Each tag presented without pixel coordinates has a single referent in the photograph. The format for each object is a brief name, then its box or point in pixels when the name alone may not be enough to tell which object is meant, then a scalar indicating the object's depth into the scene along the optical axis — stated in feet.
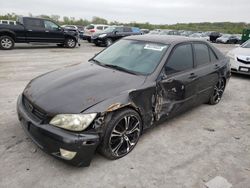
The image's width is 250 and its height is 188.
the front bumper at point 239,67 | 19.82
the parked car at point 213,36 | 88.43
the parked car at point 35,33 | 31.76
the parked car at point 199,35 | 76.77
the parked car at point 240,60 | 19.76
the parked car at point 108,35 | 43.56
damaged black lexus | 6.81
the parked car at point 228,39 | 78.52
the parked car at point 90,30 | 52.63
